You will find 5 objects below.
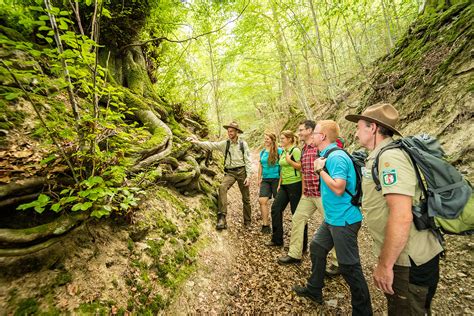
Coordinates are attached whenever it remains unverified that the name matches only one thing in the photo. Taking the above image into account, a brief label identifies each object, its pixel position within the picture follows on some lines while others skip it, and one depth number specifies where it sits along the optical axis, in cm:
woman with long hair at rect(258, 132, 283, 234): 550
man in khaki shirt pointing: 571
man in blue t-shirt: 268
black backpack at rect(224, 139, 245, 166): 574
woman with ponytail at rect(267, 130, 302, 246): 470
